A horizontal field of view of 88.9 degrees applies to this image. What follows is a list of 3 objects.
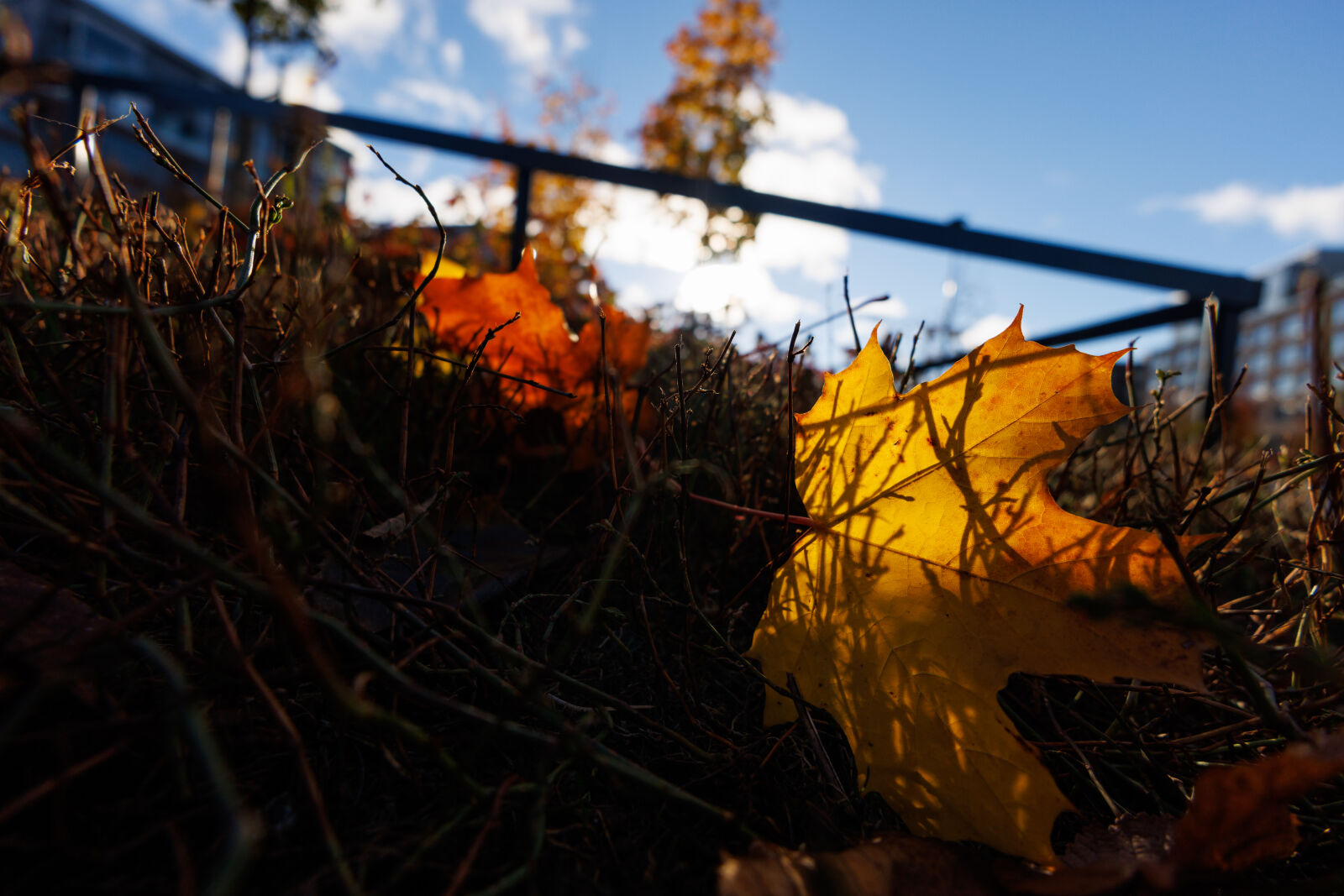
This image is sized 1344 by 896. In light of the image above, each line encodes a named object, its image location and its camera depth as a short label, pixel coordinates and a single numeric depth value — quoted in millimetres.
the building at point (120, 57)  21266
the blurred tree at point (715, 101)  12766
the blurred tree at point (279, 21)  16156
